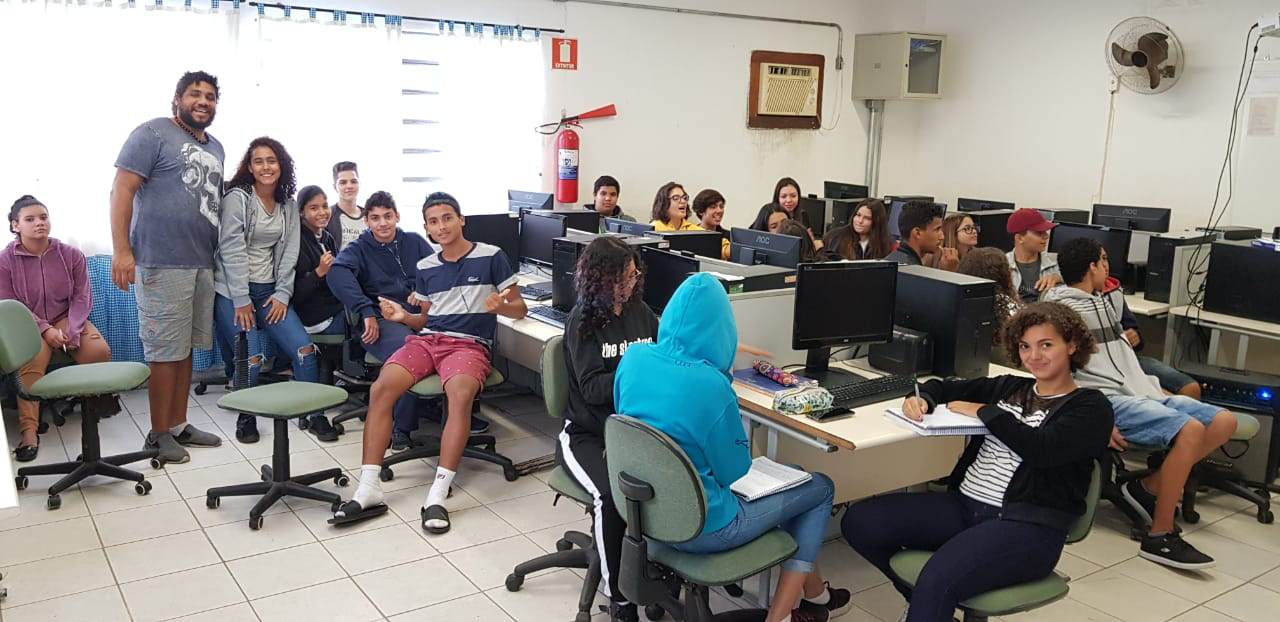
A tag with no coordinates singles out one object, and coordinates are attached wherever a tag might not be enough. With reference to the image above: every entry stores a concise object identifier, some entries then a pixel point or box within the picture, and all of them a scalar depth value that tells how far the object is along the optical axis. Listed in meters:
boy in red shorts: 3.69
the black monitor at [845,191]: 6.93
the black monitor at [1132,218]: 5.55
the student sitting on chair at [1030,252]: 4.58
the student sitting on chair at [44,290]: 4.29
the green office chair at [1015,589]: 2.24
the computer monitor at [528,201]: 5.57
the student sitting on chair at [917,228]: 4.60
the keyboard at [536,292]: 4.63
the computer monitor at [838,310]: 3.14
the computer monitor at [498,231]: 4.93
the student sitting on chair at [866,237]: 4.99
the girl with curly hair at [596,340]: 2.85
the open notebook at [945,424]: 2.54
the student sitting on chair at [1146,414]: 3.44
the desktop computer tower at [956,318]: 3.21
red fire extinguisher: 6.30
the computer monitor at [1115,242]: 5.11
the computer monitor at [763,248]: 3.95
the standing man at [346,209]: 5.27
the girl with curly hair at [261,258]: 4.22
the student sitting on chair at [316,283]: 4.61
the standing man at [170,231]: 3.92
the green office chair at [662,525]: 2.24
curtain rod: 5.26
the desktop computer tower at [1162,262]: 4.79
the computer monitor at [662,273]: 3.62
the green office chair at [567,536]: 2.82
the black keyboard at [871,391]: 2.94
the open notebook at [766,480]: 2.50
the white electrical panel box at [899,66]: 7.48
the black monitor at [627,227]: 4.80
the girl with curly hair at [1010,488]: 2.27
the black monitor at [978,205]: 6.75
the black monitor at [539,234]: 4.83
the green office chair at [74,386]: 3.57
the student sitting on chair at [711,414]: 2.35
